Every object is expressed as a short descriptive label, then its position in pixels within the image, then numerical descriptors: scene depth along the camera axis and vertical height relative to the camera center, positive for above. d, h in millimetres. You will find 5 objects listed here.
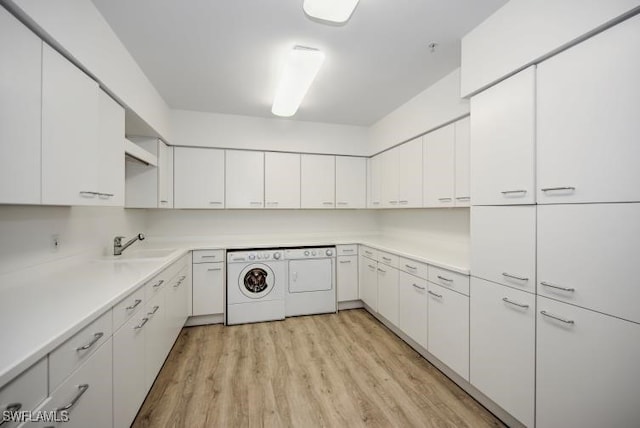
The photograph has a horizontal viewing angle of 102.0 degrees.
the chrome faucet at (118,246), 2387 -313
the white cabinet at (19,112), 1022 +419
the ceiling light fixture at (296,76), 1958 +1156
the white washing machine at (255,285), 3070 -873
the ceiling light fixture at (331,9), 1275 +1036
